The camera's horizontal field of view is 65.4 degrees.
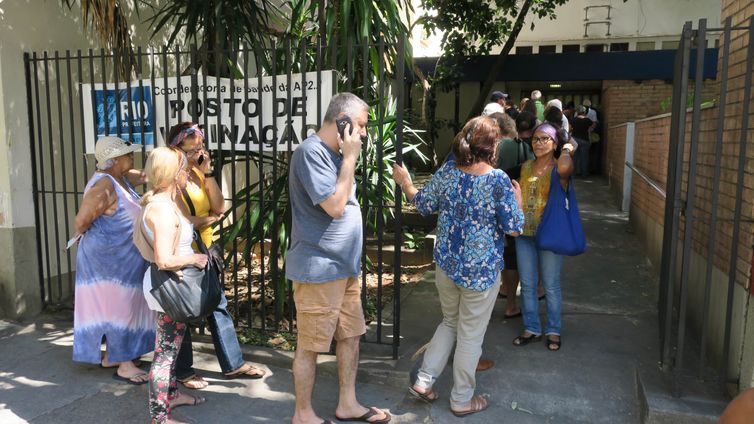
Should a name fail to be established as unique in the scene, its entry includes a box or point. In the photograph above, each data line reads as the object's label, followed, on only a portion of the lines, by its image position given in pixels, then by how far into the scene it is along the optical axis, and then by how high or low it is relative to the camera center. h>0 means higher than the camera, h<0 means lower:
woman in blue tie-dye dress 3.92 -0.95
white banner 4.16 +0.24
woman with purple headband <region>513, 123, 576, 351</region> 4.10 -0.69
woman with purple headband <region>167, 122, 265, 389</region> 3.81 -0.50
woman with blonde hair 3.06 -0.55
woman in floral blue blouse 3.29 -0.55
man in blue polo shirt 2.98 -0.49
